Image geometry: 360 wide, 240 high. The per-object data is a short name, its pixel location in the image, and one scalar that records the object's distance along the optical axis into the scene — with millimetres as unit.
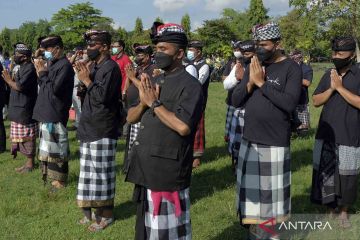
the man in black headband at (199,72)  7098
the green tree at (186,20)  73450
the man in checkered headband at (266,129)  3839
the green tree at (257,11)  67312
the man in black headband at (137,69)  6168
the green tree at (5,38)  91625
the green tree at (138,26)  78250
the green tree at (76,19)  74938
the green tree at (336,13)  24266
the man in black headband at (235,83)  5226
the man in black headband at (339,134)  4773
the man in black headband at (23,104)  7594
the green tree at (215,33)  53625
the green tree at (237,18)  80000
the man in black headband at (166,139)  3207
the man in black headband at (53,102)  6152
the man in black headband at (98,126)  4984
